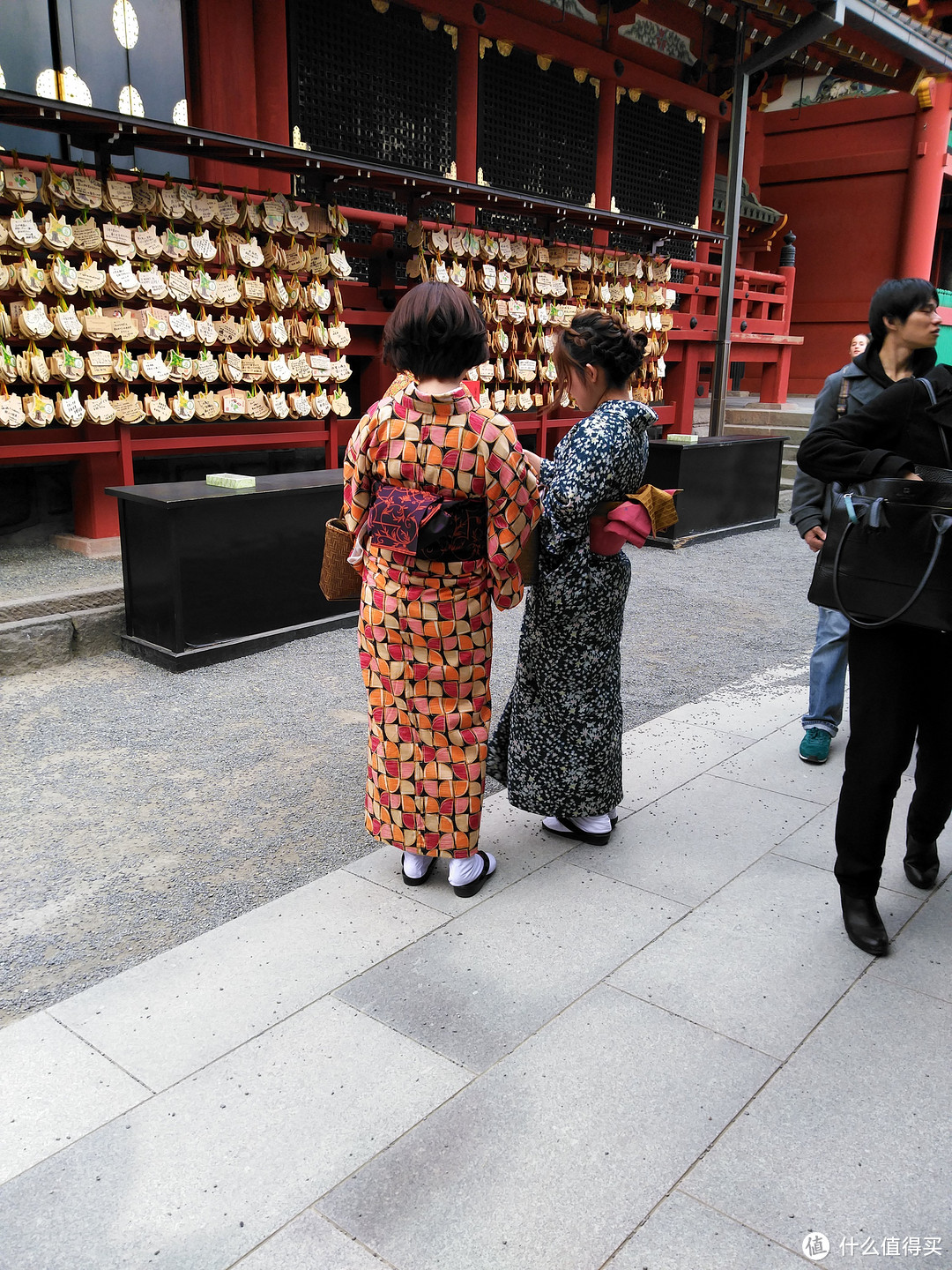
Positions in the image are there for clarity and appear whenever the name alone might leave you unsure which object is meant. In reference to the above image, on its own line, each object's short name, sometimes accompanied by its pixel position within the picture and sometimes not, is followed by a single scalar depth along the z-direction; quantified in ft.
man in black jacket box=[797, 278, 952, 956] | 7.91
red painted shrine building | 20.53
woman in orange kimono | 8.34
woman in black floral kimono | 8.98
